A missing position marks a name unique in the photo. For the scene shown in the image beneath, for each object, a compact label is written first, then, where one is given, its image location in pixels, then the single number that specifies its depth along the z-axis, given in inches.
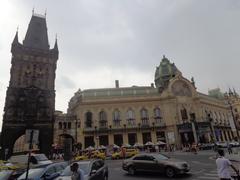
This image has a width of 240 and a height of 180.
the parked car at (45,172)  355.6
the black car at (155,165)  456.8
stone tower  1549.0
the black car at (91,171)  332.8
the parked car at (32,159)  667.9
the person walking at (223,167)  250.3
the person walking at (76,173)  248.3
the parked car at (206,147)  1598.4
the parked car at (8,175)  374.4
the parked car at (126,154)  1211.2
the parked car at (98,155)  1217.8
